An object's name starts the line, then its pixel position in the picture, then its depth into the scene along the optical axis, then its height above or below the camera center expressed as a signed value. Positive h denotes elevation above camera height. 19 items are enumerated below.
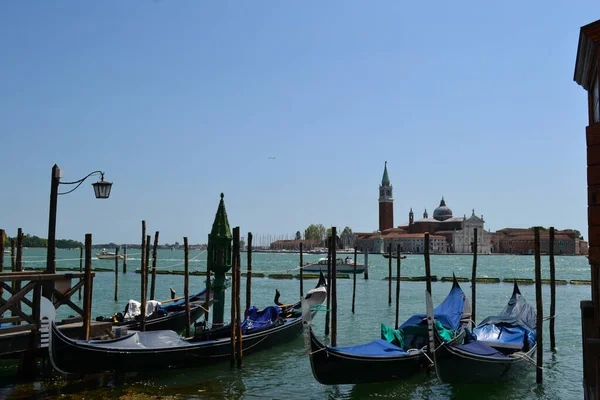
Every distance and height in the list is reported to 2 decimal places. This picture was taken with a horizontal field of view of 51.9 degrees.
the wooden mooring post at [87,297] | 10.04 -0.91
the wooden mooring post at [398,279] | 17.41 -1.10
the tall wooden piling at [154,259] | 17.42 -0.48
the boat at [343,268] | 54.18 -2.17
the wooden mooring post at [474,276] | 15.12 -0.82
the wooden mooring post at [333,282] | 11.30 -0.73
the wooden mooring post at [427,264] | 11.38 -0.38
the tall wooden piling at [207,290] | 14.64 -1.17
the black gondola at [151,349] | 9.37 -1.87
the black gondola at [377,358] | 9.45 -1.85
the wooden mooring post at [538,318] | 10.64 -1.25
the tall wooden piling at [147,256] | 13.42 -0.33
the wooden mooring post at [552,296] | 13.82 -1.14
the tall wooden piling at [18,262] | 10.09 -0.47
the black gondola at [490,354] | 9.90 -1.87
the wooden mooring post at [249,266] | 13.84 -0.56
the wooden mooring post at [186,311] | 13.46 -1.51
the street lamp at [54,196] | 9.88 +0.72
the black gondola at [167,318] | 13.89 -1.82
